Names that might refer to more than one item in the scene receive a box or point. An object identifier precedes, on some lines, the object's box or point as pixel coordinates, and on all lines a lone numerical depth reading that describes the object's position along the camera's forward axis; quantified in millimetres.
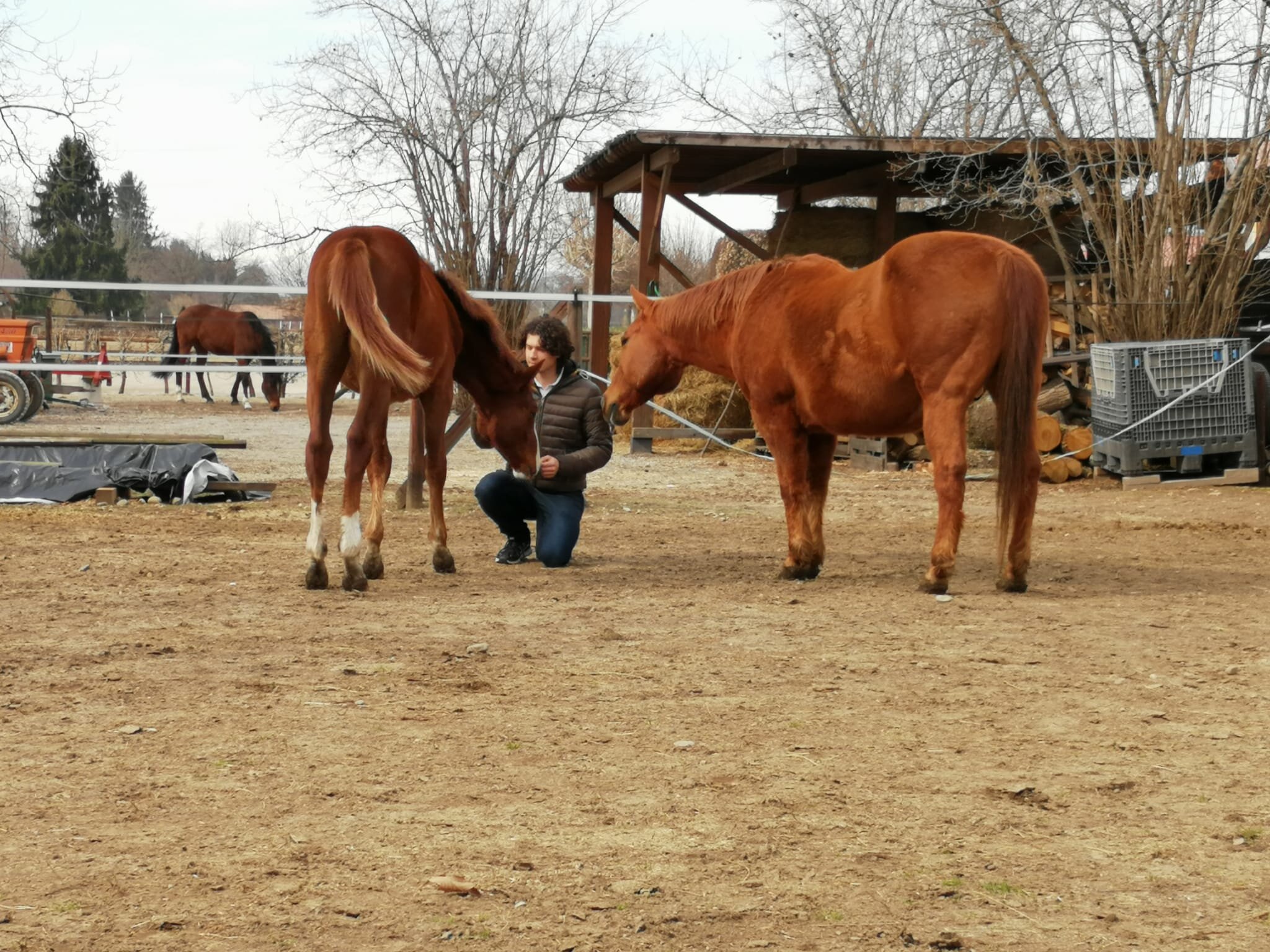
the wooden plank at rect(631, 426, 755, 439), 14812
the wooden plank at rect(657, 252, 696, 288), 14703
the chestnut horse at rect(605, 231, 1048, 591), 5938
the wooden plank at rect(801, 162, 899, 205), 14836
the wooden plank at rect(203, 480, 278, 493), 9836
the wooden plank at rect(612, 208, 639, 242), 16341
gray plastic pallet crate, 11203
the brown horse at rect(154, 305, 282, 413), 21859
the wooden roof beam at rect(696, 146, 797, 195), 13203
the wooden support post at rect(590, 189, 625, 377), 15758
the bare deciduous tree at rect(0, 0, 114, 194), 15188
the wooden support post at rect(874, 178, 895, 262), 15039
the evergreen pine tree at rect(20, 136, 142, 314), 46812
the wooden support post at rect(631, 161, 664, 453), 14320
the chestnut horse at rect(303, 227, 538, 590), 5934
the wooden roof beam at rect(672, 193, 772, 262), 14688
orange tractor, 16859
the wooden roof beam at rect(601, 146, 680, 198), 13766
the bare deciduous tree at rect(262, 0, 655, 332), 20469
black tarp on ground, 9617
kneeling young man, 7121
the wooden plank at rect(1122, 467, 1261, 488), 11180
